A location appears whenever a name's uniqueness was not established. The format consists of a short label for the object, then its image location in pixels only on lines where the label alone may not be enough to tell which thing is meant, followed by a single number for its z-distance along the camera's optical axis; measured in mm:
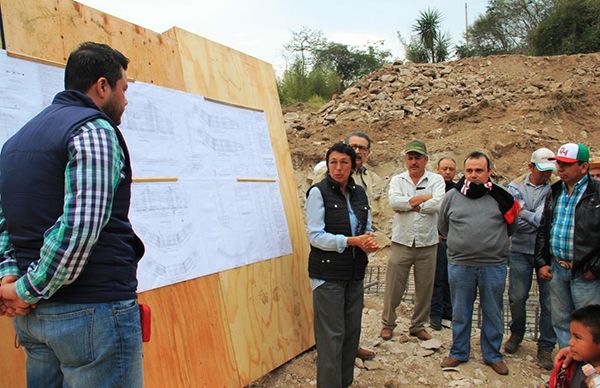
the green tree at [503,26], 29391
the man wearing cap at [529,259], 4598
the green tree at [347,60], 28464
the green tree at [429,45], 23547
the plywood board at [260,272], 3811
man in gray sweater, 4285
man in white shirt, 5012
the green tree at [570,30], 19719
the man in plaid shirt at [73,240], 1735
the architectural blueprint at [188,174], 2802
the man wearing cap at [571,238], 3643
